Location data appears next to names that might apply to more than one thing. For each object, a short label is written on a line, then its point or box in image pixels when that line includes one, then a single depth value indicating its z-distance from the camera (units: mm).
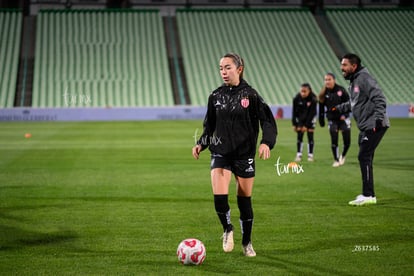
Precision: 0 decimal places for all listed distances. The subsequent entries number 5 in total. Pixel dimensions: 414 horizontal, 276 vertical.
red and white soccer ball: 8062
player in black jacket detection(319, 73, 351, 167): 18922
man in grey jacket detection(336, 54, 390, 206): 11992
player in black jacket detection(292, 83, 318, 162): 20203
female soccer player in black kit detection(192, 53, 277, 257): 8453
